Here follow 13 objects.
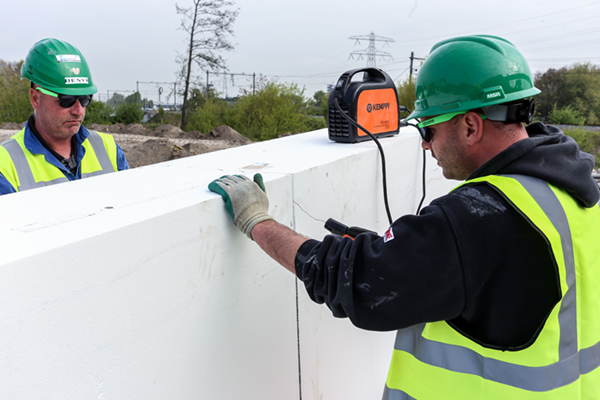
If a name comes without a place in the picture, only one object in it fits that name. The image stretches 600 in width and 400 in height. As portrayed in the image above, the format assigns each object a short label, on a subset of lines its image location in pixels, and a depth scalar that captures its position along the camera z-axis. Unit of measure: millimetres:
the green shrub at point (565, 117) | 27859
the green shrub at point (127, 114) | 23531
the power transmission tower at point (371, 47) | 36188
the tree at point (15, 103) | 22719
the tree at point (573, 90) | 33844
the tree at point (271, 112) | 18681
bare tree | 21500
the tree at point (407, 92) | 18984
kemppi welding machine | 2531
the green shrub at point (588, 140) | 19500
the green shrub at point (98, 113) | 21781
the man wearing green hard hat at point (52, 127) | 2193
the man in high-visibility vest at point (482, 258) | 1098
